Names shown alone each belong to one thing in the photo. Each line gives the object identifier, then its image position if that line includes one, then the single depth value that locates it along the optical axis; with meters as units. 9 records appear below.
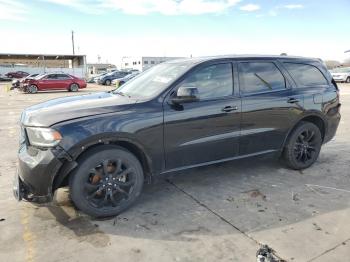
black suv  3.59
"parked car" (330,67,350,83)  33.47
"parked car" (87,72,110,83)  37.96
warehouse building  47.78
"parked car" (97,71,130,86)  34.72
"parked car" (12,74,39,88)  24.19
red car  23.95
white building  94.19
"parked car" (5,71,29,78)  45.41
